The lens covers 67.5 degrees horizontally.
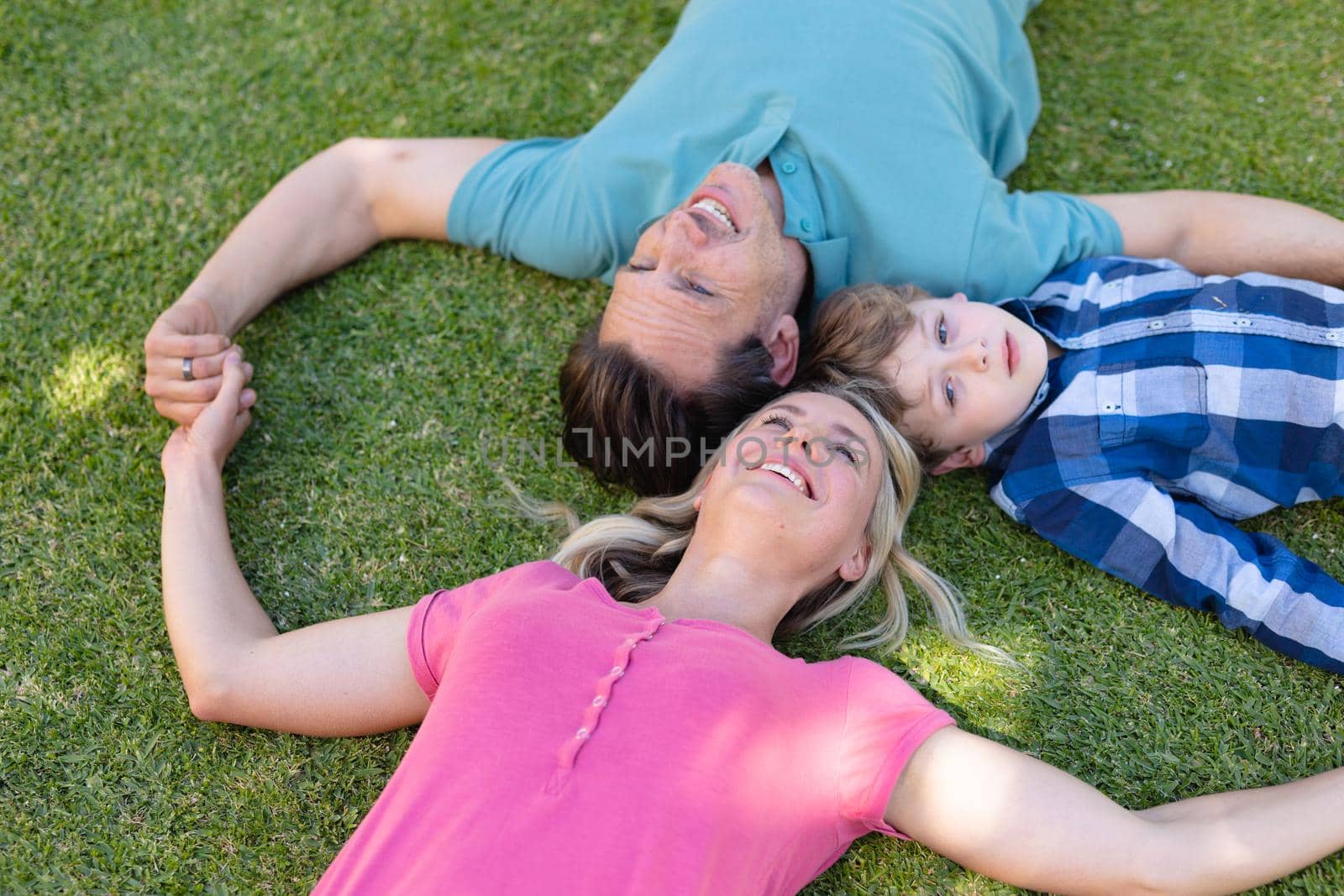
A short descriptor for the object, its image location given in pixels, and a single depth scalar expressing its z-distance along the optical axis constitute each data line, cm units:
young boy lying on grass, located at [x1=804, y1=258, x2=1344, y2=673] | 308
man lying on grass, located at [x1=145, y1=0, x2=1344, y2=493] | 327
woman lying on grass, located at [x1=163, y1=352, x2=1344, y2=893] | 227
